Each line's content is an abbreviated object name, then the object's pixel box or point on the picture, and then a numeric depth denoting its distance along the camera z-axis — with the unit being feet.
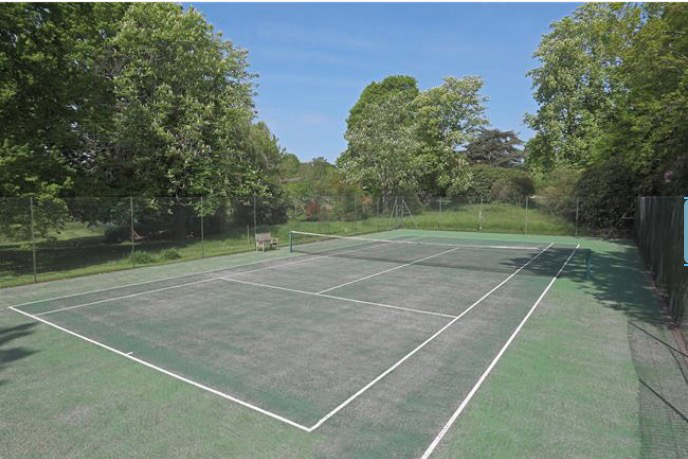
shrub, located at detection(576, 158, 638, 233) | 84.89
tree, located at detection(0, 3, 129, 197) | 47.16
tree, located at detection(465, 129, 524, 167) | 210.38
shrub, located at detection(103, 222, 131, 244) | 59.41
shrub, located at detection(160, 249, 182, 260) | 55.92
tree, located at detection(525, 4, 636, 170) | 108.47
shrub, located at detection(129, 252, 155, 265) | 52.44
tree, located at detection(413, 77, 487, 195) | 129.59
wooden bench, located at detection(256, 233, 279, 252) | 64.13
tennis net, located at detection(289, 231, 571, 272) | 52.60
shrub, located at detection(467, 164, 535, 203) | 133.49
